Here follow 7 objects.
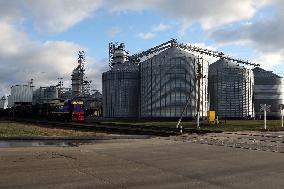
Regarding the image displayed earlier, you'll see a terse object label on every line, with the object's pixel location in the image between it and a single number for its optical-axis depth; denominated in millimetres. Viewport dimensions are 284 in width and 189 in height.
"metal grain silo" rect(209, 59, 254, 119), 77438
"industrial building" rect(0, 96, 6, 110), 119194
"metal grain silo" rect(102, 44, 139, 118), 80812
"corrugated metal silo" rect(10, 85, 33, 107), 89944
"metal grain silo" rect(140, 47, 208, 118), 68438
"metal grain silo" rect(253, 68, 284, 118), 87688
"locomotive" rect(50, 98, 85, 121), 61000
